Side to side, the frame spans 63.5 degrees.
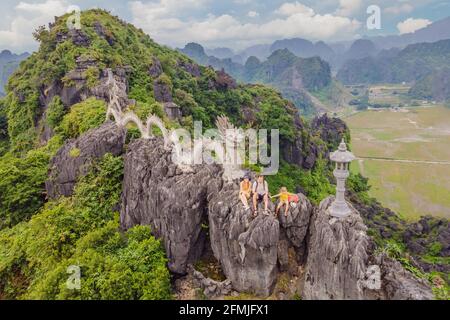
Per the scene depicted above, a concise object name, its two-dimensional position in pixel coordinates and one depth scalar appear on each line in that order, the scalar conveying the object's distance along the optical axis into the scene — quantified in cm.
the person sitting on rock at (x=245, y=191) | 923
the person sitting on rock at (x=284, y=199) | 929
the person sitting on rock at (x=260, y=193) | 921
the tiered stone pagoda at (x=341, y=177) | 856
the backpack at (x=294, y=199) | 949
